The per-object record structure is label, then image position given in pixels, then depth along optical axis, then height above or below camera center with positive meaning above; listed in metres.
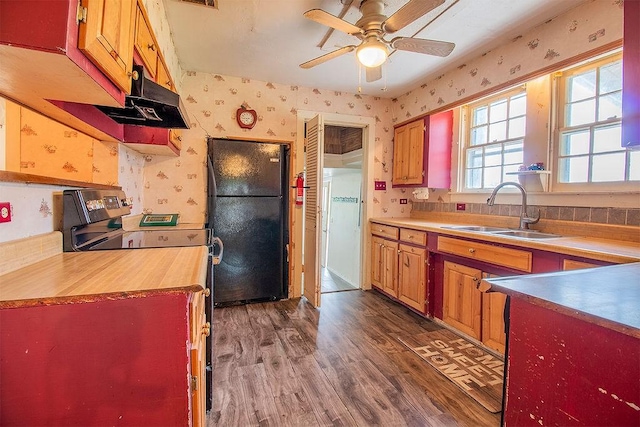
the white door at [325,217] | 5.23 -0.29
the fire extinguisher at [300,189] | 3.49 +0.12
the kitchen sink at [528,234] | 2.25 -0.24
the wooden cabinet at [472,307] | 2.17 -0.80
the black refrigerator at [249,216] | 3.20 -0.18
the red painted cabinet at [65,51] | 0.75 +0.39
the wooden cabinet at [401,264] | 2.89 -0.64
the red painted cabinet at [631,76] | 1.11 +0.47
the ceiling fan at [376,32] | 1.73 +1.01
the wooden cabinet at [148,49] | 1.49 +0.81
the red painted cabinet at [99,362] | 0.77 -0.43
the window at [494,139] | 2.75 +0.61
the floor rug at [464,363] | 1.81 -1.09
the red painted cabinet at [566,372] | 0.70 -0.43
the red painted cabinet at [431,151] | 3.29 +0.54
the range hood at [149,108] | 1.33 +0.45
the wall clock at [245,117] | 3.30 +0.87
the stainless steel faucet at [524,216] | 2.46 -0.10
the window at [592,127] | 2.06 +0.54
